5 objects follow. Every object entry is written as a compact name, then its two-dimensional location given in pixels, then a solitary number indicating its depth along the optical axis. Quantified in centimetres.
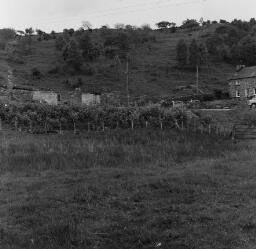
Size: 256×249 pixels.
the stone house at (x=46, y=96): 4828
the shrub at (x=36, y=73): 8224
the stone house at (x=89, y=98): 5641
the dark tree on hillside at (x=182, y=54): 9919
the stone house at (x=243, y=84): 6812
